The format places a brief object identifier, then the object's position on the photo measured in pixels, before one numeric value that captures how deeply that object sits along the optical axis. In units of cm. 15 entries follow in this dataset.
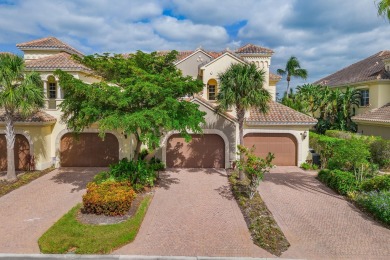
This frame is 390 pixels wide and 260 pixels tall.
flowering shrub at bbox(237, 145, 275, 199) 1316
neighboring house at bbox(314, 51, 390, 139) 2323
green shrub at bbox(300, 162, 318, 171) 2041
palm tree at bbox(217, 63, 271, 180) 1555
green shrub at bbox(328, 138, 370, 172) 1447
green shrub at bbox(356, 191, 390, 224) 1101
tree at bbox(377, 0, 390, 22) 1153
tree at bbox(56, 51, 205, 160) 1239
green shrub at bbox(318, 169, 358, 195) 1448
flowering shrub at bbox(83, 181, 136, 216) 1142
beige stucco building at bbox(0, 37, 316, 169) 1911
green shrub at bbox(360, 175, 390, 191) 1347
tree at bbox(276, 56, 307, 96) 5225
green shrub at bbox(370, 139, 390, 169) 1912
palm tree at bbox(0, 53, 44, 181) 1504
